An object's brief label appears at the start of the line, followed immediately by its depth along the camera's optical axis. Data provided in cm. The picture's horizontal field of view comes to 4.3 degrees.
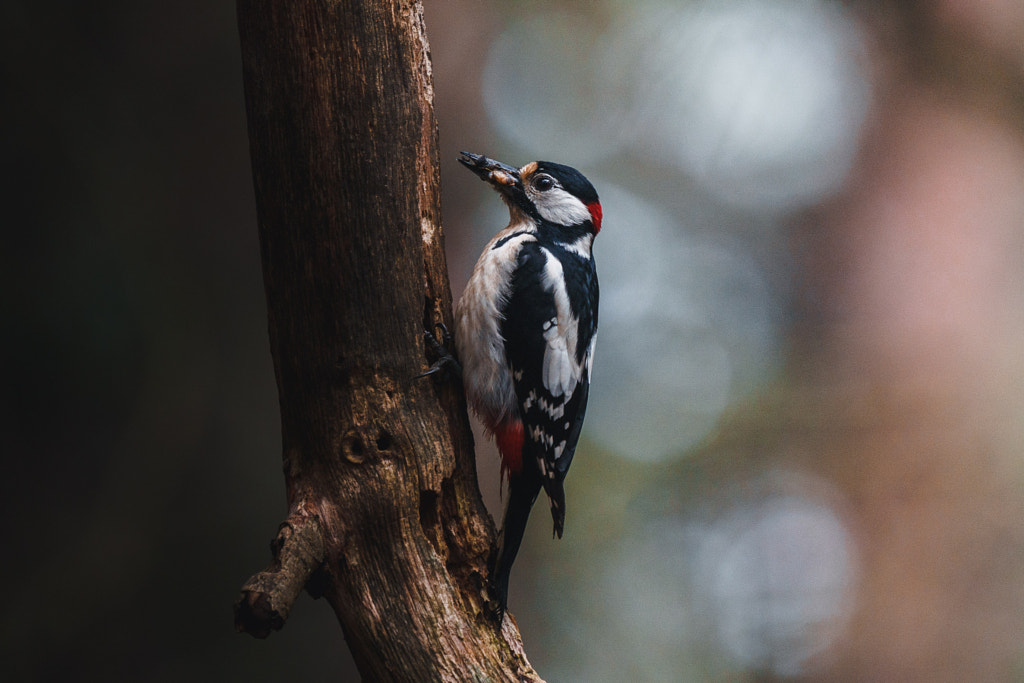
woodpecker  591
